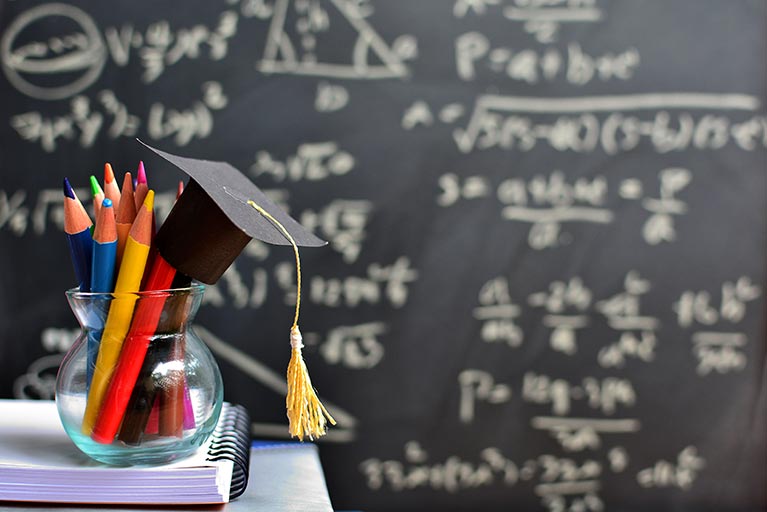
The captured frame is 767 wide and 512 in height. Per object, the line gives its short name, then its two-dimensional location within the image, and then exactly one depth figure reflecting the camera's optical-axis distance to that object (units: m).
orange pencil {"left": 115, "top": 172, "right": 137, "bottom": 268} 0.52
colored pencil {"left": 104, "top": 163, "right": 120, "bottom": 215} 0.53
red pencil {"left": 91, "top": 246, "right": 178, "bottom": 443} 0.50
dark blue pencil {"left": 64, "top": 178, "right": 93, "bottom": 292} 0.51
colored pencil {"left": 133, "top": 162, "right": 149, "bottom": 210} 0.52
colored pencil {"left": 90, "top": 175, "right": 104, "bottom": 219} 0.52
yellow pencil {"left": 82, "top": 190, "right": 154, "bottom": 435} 0.51
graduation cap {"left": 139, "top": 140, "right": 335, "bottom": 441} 0.51
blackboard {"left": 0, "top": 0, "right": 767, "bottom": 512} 0.63
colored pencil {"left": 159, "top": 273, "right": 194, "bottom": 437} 0.51
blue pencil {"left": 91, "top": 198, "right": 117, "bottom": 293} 0.51
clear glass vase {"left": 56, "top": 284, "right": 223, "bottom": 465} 0.51
